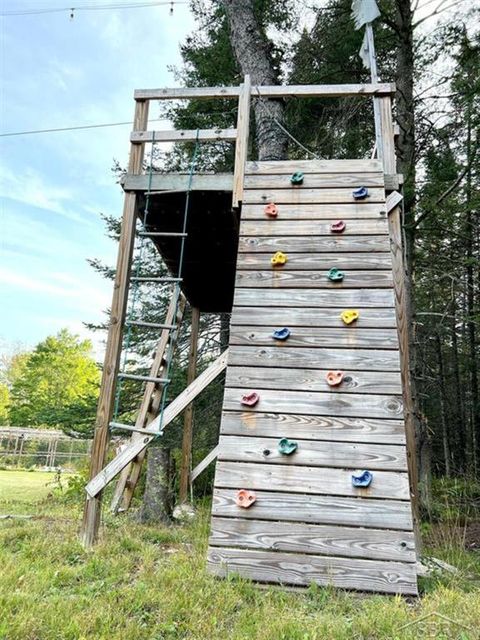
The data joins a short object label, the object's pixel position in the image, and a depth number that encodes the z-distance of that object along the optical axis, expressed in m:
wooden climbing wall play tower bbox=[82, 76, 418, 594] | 2.61
